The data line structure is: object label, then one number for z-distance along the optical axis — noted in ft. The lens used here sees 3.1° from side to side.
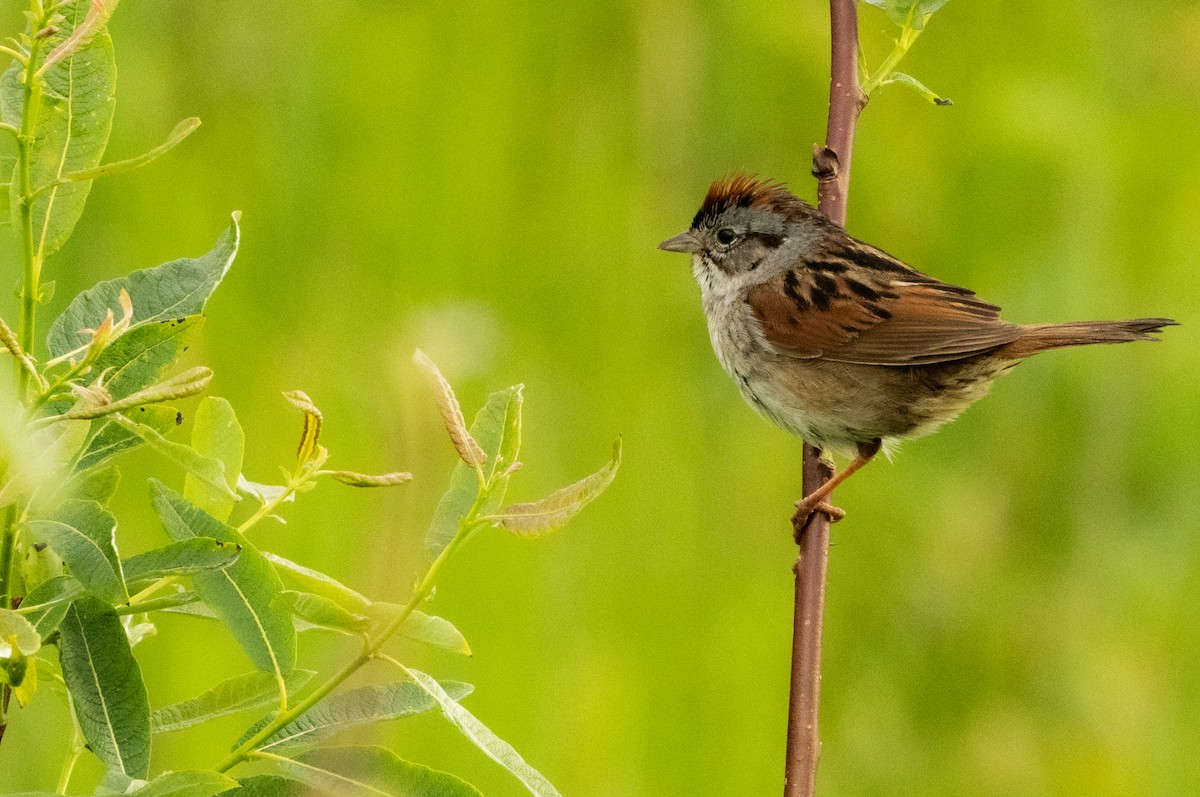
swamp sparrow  15.70
